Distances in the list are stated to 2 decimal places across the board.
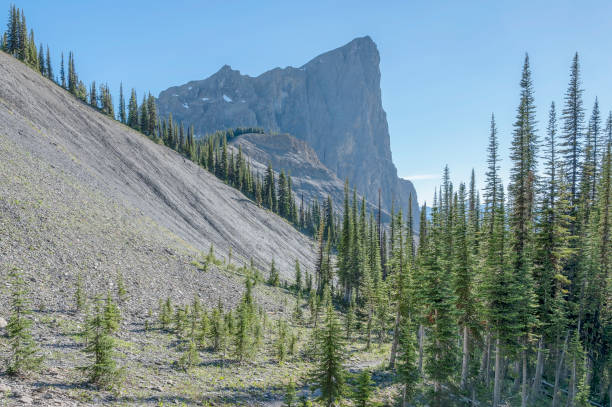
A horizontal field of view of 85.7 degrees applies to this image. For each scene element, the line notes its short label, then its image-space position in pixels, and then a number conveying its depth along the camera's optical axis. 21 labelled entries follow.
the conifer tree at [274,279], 47.31
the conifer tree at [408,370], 19.05
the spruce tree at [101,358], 12.54
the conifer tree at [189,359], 17.69
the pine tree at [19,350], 11.32
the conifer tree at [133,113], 103.69
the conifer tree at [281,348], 23.79
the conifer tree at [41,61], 94.91
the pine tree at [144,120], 102.38
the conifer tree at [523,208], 22.97
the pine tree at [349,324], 37.03
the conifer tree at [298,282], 51.41
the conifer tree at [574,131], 31.79
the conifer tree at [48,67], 99.81
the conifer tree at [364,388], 14.34
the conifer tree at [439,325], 22.84
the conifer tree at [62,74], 100.52
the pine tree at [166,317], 22.61
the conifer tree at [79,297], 19.62
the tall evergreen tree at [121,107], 107.01
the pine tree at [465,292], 23.97
